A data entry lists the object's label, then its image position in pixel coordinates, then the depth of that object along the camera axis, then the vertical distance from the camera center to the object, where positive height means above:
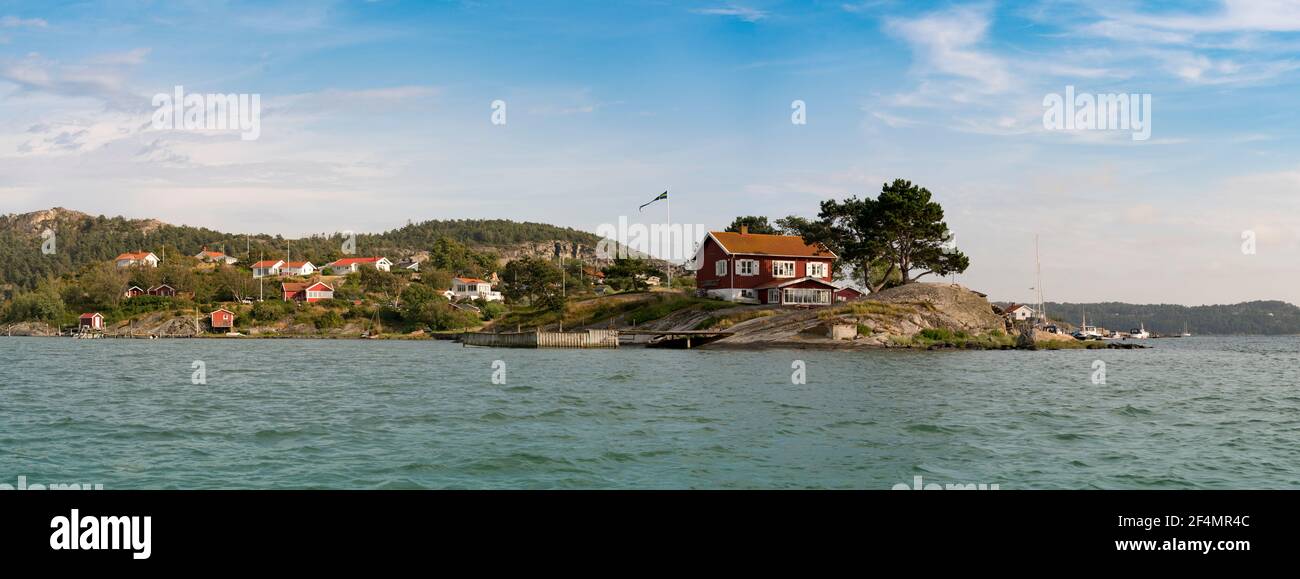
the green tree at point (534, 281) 104.06 +3.07
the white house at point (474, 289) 157.50 +3.01
